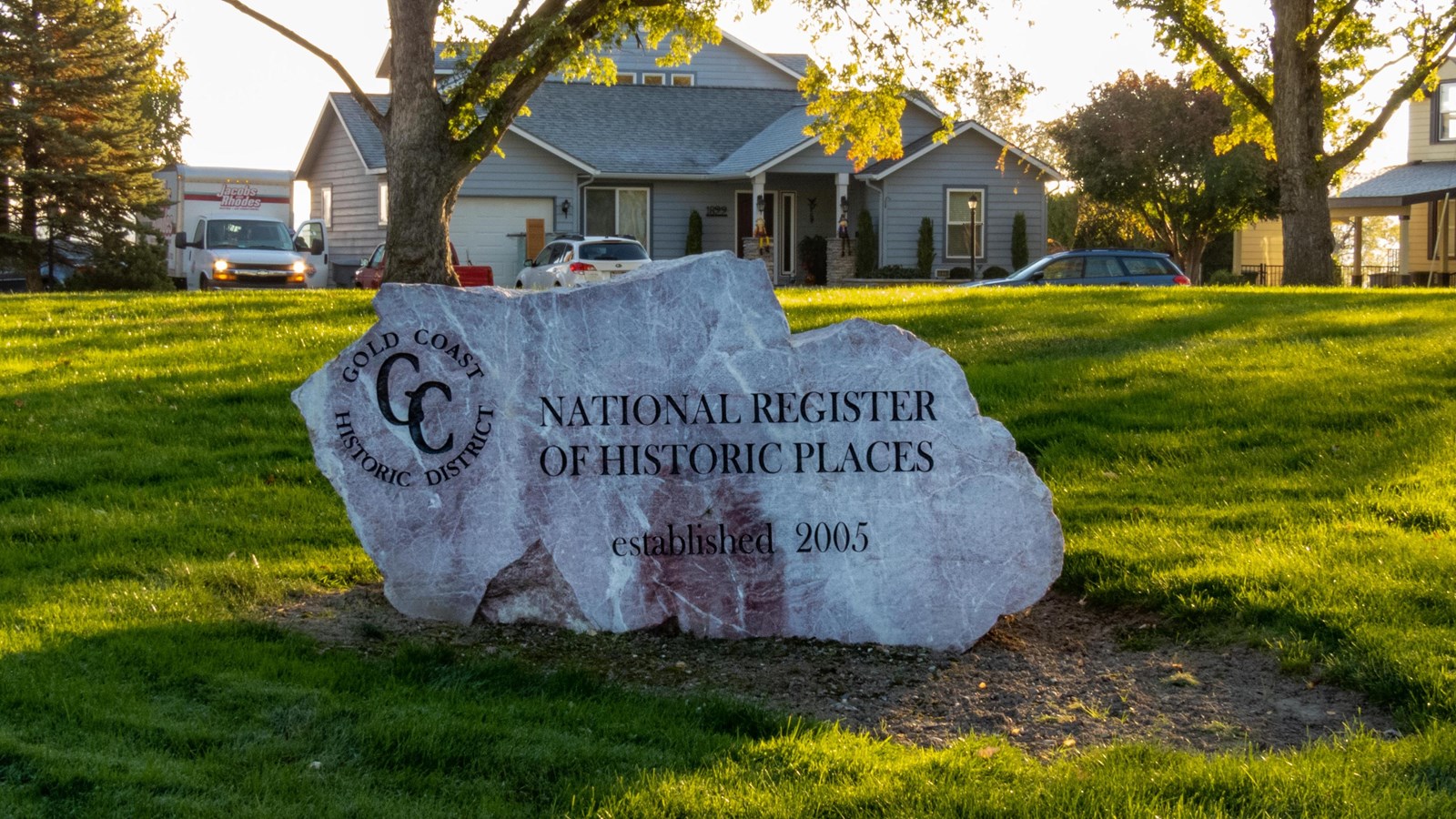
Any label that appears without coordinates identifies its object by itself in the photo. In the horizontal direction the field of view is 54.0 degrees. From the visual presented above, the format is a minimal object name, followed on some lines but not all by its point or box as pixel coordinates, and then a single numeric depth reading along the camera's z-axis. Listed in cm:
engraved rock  627
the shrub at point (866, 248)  3428
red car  2758
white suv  2542
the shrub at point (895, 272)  3356
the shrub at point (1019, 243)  3503
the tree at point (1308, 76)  2181
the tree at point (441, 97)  1650
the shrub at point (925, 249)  3416
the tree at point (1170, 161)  3678
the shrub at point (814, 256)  3594
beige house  3300
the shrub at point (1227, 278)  3574
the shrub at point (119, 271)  2877
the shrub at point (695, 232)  3444
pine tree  2830
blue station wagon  2320
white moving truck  2762
